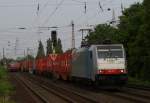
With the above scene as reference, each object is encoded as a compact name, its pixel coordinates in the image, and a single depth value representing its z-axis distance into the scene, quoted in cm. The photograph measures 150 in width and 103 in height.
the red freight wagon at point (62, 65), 4850
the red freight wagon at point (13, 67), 11688
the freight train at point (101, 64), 3212
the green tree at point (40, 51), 15123
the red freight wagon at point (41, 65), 7093
